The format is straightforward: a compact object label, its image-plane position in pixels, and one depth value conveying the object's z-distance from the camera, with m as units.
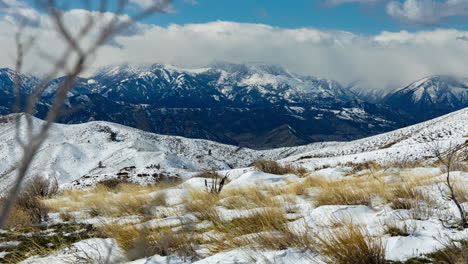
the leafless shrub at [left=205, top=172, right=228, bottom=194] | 15.82
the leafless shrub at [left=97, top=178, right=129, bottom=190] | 39.12
